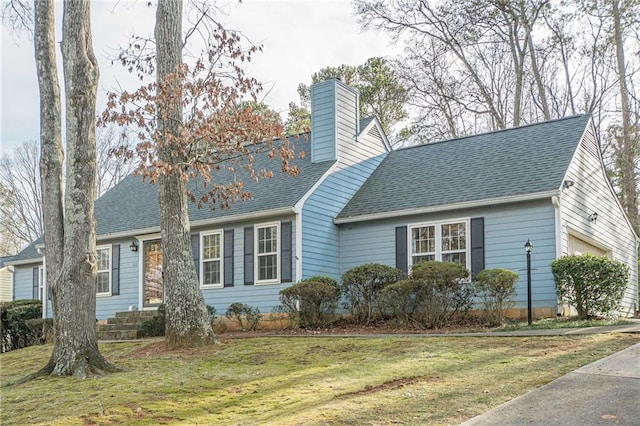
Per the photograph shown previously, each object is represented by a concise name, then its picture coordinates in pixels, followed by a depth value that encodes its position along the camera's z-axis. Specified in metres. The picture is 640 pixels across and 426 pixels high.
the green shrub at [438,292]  11.98
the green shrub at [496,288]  11.74
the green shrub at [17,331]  16.55
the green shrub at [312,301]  12.91
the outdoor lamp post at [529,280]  11.54
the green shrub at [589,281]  11.84
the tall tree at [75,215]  8.41
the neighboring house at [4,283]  31.55
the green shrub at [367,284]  13.05
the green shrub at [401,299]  12.12
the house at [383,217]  13.16
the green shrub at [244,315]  14.37
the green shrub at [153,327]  14.17
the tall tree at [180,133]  10.79
